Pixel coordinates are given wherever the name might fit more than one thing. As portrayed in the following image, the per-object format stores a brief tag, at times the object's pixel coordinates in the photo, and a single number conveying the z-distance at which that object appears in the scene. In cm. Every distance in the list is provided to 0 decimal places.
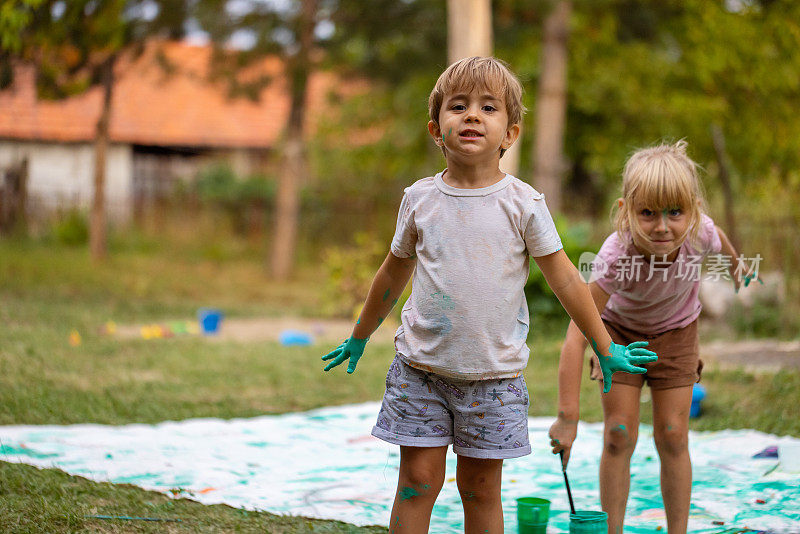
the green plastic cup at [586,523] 255
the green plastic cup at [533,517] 288
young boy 227
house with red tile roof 1941
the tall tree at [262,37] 1307
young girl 274
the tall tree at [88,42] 778
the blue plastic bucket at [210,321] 807
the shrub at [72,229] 1540
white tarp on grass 324
